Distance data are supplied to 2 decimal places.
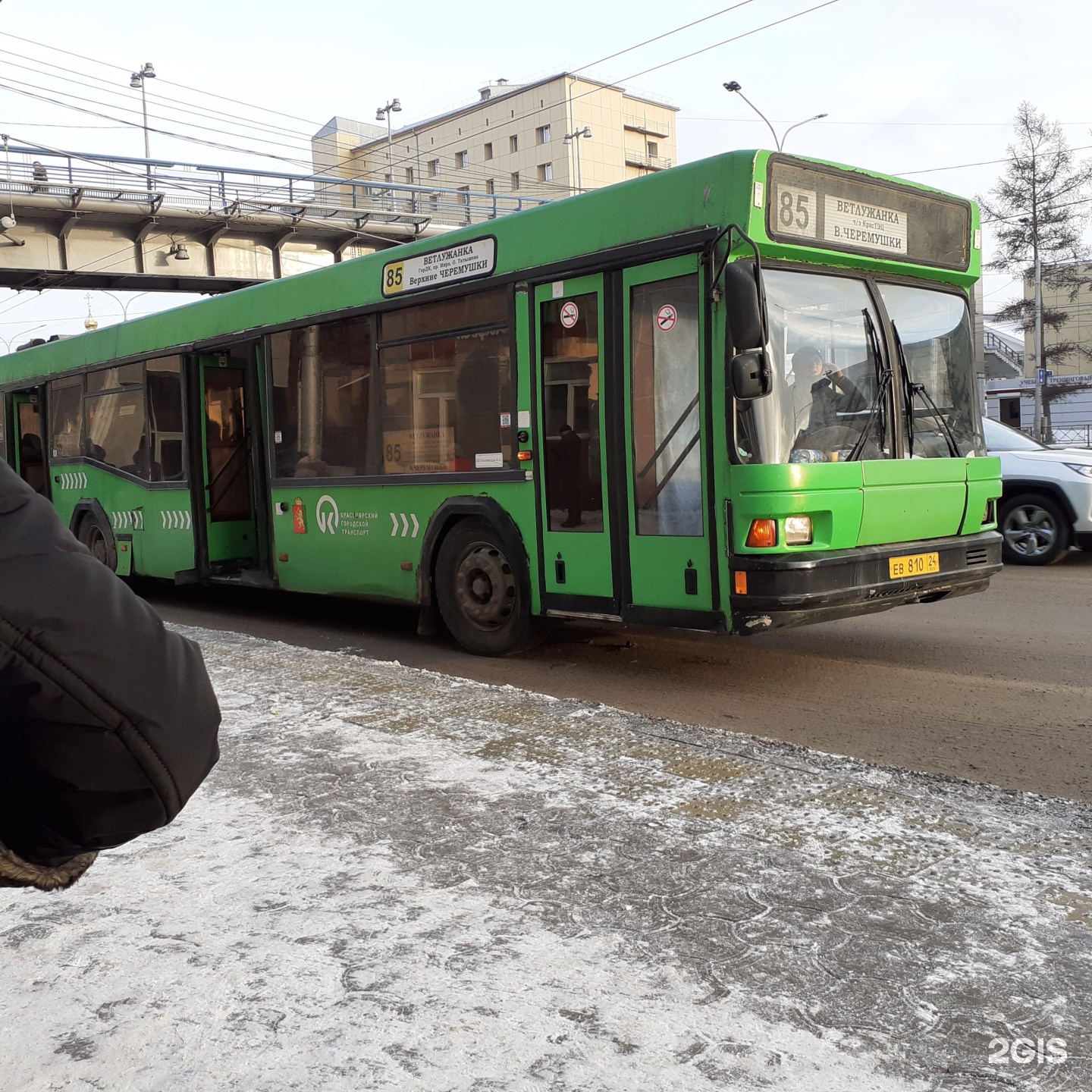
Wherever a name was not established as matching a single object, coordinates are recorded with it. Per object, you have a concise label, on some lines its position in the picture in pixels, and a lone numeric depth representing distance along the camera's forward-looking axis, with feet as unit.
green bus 21.71
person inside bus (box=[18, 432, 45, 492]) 48.21
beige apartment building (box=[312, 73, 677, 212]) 271.90
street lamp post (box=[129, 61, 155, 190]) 177.47
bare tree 152.97
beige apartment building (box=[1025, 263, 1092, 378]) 174.09
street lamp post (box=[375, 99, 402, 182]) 254.27
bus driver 22.04
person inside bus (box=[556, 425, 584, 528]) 24.77
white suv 39.50
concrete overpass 111.75
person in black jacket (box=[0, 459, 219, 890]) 3.25
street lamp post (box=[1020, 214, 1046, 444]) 157.89
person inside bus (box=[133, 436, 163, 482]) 39.85
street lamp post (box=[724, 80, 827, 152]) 96.89
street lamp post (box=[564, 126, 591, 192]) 163.94
